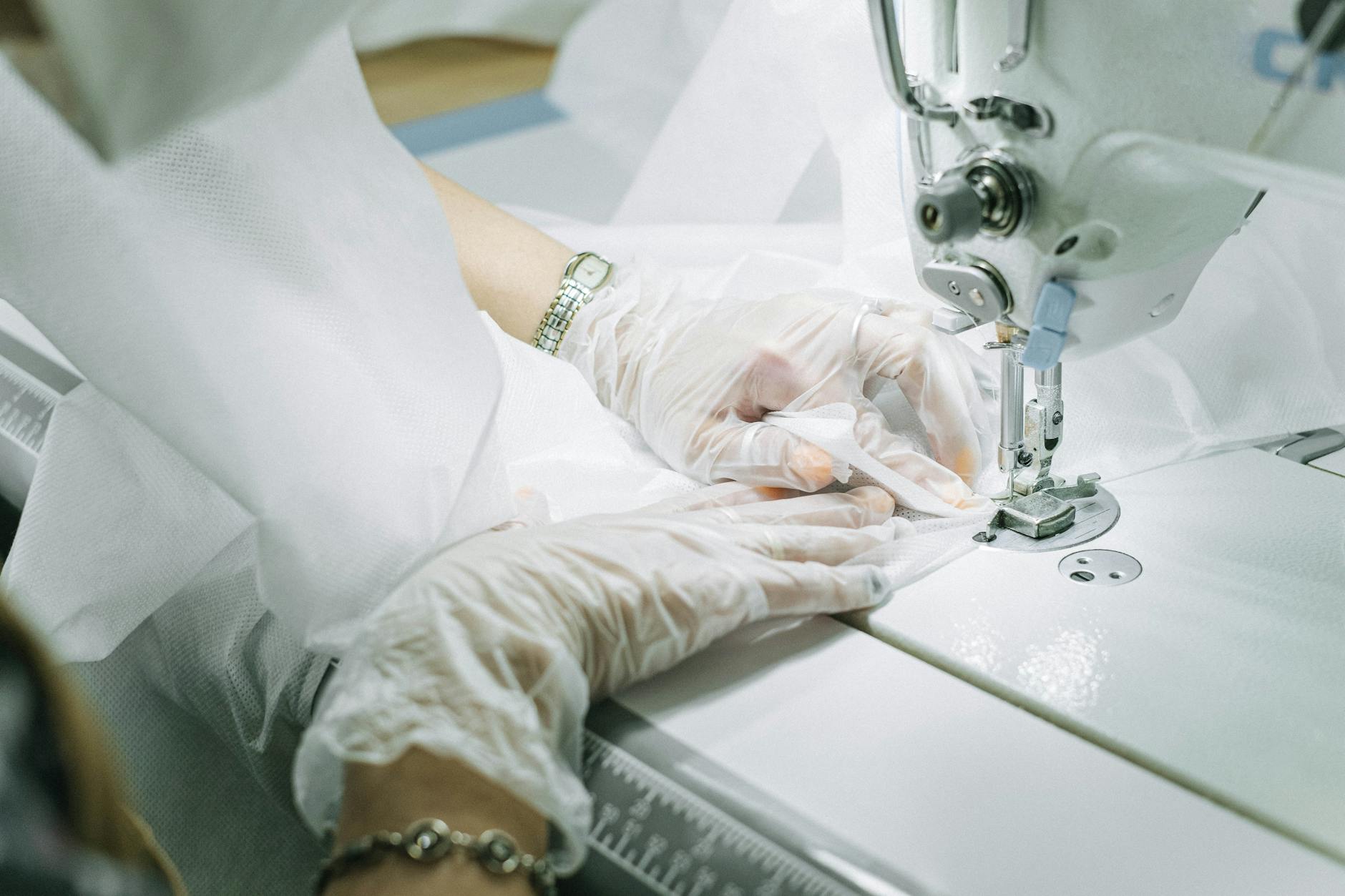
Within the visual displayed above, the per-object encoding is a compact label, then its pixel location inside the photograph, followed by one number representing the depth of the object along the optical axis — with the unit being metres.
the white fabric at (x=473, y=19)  0.65
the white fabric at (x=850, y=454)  0.84
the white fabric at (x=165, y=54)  0.41
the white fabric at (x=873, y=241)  0.97
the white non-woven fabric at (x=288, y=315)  0.66
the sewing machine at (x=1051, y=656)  0.57
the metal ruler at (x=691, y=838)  0.55
